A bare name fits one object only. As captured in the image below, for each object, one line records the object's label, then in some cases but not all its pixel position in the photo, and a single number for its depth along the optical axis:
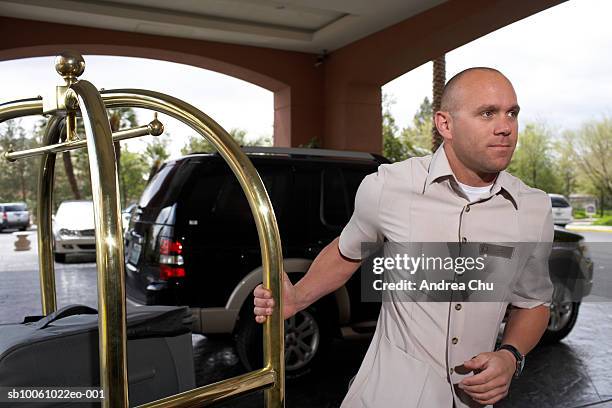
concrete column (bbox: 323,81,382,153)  13.23
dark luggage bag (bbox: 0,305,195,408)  1.37
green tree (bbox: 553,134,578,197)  25.64
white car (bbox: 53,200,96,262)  14.68
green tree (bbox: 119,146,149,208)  34.84
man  1.76
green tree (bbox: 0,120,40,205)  30.55
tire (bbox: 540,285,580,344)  6.78
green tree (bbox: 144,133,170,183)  33.06
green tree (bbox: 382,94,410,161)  15.86
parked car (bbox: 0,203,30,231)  27.72
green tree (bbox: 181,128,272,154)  33.27
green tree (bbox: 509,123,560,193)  28.39
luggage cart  1.04
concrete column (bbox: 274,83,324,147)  13.74
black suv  5.23
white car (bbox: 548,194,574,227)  19.09
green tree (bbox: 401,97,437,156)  43.28
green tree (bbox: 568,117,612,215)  23.44
